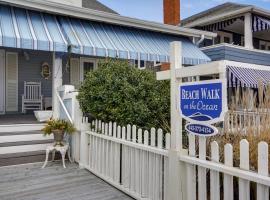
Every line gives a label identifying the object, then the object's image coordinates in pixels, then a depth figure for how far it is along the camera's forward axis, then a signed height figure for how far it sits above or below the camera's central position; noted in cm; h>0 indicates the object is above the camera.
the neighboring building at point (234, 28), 1346 +416
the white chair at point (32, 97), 1070 +32
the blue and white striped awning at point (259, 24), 1404 +389
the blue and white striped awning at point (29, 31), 699 +194
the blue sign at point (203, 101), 288 +4
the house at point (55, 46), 718 +182
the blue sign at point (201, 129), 297 -25
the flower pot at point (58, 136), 639 -67
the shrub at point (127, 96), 521 +17
